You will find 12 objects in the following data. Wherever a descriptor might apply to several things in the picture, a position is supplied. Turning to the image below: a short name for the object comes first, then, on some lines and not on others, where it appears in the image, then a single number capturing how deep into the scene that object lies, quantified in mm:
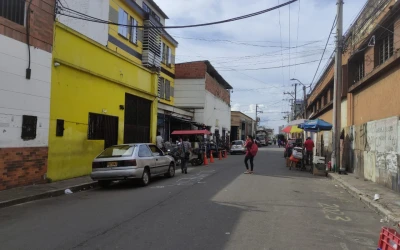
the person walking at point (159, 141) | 21123
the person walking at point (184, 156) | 17533
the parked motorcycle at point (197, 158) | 22766
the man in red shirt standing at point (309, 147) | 20583
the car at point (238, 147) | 40231
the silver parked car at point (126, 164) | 12234
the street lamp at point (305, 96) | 46375
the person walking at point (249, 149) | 17031
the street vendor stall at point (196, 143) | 22802
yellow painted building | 13578
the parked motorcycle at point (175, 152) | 20016
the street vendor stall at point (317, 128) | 17672
